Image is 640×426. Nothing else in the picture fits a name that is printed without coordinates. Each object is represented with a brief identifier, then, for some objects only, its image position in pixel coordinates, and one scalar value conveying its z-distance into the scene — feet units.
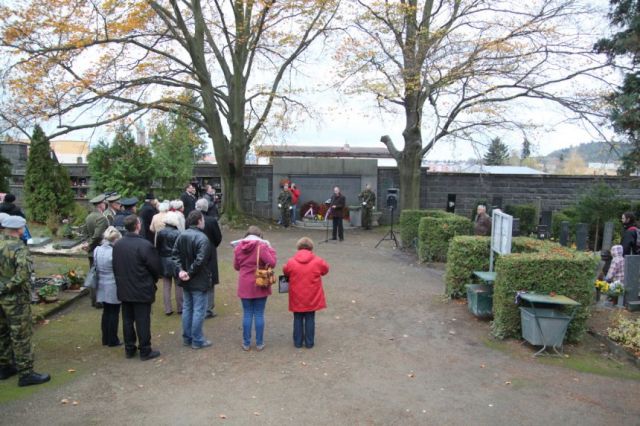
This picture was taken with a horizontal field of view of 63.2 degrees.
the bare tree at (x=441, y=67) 49.98
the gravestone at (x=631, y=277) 27.78
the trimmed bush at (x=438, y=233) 40.86
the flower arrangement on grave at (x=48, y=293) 26.94
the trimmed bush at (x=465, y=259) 29.12
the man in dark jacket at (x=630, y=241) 32.40
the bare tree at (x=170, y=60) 45.27
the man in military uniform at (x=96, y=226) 26.03
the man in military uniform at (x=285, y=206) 66.64
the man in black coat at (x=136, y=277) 19.60
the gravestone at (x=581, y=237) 38.54
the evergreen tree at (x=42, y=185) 53.72
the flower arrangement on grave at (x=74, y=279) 29.48
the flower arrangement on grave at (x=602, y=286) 29.30
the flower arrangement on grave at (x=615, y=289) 28.63
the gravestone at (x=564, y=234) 40.09
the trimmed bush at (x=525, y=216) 62.03
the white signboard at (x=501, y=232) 25.46
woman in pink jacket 20.81
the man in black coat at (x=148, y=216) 28.71
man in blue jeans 20.42
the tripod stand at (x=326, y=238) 53.72
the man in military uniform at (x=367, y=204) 66.04
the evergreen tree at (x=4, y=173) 51.88
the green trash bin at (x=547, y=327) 21.45
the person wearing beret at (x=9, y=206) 28.68
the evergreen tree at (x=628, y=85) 38.46
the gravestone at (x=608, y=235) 41.01
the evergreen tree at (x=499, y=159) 123.88
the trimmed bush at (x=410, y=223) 48.70
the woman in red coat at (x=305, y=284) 21.15
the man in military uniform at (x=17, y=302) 16.92
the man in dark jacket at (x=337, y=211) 52.06
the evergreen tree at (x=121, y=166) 54.08
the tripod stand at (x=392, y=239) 52.53
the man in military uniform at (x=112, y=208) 26.94
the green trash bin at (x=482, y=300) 26.17
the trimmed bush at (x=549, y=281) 22.77
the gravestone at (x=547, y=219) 51.02
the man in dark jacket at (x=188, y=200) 38.55
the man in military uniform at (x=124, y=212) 25.44
